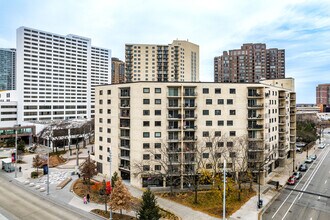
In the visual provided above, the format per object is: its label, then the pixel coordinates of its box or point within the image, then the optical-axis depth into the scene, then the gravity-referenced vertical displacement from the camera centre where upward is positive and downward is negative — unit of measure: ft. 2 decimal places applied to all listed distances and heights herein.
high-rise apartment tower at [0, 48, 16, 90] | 594.65 +107.04
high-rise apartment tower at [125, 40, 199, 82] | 401.49 +82.55
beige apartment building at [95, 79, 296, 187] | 133.69 -11.73
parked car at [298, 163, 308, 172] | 178.12 -45.83
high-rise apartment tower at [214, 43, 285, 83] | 493.36 +99.01
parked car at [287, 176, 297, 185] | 145.61 -45.74
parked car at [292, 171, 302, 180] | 156.56 -45.54
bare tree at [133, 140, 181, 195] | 130.52 -30.90
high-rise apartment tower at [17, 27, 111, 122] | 342.03 +55.44
